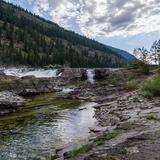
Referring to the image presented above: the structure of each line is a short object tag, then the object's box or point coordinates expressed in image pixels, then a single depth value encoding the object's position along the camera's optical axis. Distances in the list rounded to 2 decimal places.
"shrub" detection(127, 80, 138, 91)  29.51
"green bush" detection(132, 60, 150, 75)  37.77
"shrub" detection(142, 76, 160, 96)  20.56
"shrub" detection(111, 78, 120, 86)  34.40
